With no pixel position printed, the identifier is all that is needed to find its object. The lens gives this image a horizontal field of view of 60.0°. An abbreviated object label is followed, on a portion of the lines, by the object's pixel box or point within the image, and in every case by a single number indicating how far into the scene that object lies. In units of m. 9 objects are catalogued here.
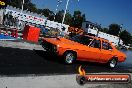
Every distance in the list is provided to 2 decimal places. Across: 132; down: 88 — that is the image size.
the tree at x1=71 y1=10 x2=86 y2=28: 50.13
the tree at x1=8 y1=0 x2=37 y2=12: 62.99
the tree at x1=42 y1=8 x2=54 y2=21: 66.06
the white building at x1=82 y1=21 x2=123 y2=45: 27.71
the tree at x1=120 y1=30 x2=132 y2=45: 50.32
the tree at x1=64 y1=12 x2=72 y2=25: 56.92
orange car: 5.87
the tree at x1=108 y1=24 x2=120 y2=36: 61.74
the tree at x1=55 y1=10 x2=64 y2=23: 56.85
